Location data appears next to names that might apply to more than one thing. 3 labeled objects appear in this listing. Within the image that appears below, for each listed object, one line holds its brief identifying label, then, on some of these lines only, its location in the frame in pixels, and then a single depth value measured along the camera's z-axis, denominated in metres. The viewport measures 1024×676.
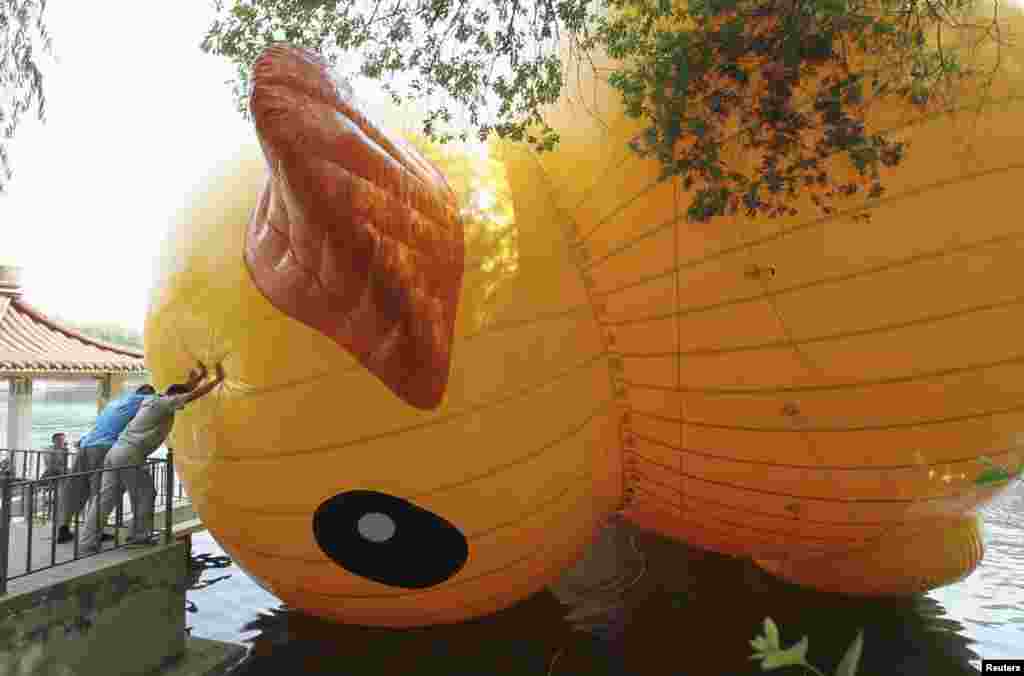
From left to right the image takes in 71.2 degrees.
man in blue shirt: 5.59
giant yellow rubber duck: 4.09
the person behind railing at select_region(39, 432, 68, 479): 7.81
